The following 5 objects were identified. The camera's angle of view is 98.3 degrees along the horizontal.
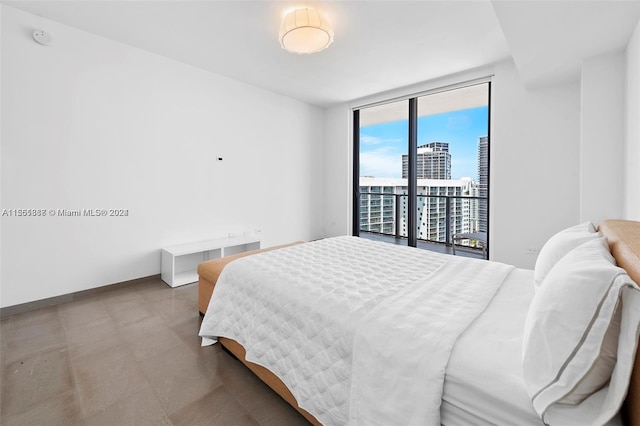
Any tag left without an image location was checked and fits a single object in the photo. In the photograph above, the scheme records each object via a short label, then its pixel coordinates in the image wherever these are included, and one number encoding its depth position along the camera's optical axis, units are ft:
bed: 2.43
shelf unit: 10.83
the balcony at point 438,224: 15.31
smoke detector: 8.40
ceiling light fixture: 7.63
